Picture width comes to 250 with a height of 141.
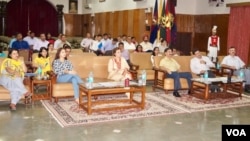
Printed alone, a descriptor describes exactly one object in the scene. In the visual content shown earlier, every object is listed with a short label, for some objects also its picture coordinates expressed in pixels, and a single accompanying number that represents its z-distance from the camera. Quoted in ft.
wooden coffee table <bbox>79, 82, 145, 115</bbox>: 17.76
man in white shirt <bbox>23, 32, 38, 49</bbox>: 39.37
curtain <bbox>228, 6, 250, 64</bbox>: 34.68
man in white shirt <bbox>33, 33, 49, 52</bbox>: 37.75
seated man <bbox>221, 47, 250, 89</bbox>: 27.02
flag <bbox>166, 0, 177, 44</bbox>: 36.11
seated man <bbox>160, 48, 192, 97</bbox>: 23.31
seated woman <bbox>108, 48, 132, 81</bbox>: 21.52
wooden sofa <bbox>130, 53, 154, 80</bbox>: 28.53
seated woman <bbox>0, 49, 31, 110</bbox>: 18.71
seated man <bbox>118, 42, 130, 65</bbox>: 29.52
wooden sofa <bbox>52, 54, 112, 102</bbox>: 22.56
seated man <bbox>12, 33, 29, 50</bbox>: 36.24
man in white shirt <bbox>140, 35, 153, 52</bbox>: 37.19
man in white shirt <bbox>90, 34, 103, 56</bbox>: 38.82
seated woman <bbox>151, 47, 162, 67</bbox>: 28.75
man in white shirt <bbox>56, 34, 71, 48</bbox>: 35.77
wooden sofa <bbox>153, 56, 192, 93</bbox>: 23.53
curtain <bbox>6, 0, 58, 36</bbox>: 61.72
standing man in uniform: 36.29
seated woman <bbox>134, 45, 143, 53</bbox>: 33.65
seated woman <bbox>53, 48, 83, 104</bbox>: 20.10
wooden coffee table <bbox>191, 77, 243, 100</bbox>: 21.89
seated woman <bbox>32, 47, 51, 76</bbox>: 22.17
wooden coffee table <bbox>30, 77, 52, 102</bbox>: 20.43
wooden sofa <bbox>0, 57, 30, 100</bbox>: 18.80
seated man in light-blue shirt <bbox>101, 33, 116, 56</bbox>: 38.26
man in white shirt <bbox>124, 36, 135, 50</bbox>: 37.22
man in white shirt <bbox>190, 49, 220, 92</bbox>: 25.00
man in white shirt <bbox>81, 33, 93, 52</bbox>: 41.62
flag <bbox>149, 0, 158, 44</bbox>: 37.01
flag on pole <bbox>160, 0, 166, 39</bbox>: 36.19
